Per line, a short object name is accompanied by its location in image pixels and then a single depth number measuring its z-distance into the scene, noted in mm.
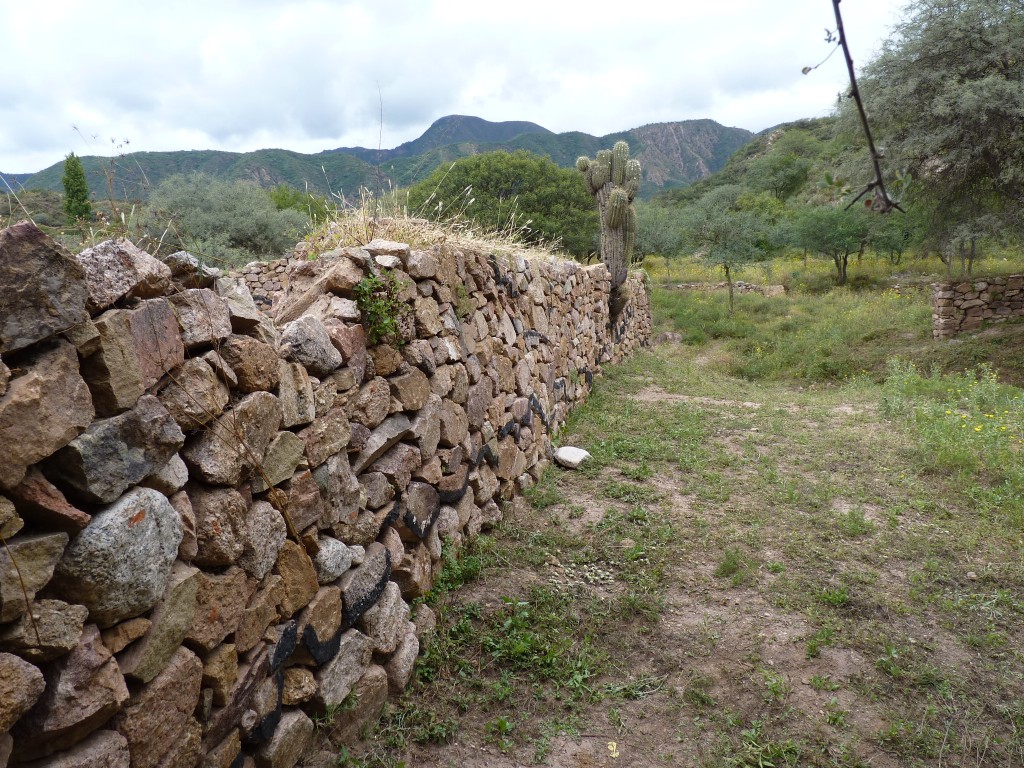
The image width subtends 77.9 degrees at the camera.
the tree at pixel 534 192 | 22375
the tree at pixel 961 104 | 10773
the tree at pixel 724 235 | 19672
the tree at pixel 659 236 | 24594
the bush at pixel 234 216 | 12219
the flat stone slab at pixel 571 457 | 5688
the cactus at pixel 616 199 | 11023
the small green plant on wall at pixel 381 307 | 3062
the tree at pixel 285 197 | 21281
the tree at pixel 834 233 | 20547
